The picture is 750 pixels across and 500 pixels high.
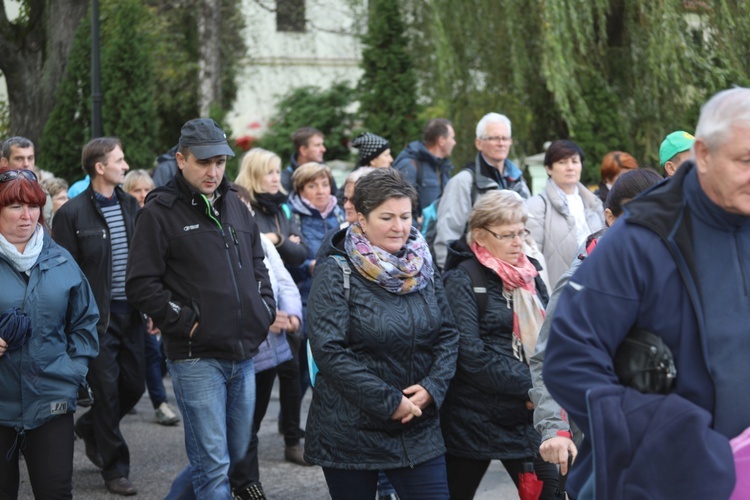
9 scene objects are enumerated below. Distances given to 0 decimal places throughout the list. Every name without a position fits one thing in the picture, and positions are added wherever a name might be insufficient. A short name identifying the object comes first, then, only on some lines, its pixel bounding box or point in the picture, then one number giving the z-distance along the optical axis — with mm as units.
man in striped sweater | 6832
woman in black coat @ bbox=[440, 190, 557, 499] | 4926
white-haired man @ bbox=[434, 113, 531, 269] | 8086
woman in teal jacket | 4898
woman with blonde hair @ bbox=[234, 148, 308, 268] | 7555
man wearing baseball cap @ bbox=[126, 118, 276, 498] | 5215
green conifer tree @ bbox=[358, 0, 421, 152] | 14297
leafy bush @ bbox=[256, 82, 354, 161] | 23984
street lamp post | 12469
